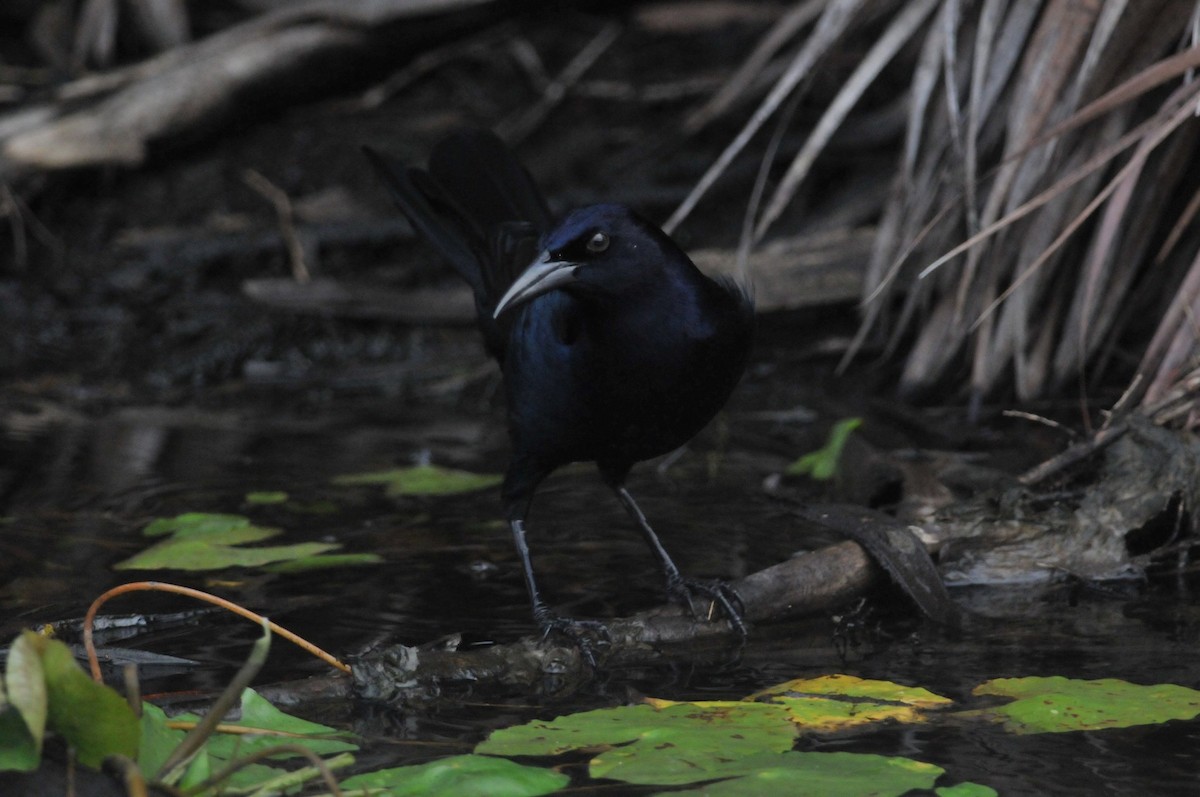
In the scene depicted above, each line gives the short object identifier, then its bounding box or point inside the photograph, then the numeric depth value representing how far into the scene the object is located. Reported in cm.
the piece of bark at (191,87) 1235
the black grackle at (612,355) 565
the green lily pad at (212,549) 638
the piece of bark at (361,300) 1143
